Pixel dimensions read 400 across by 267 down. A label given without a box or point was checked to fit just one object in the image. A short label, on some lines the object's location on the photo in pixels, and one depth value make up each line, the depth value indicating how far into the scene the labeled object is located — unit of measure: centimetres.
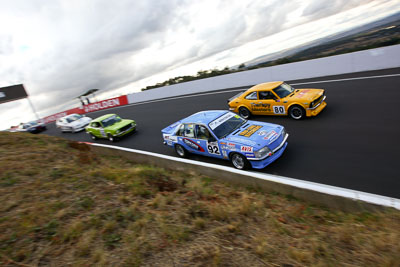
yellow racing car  875
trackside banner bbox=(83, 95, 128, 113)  2802
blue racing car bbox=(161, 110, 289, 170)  597
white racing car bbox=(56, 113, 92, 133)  1752
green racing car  1217
